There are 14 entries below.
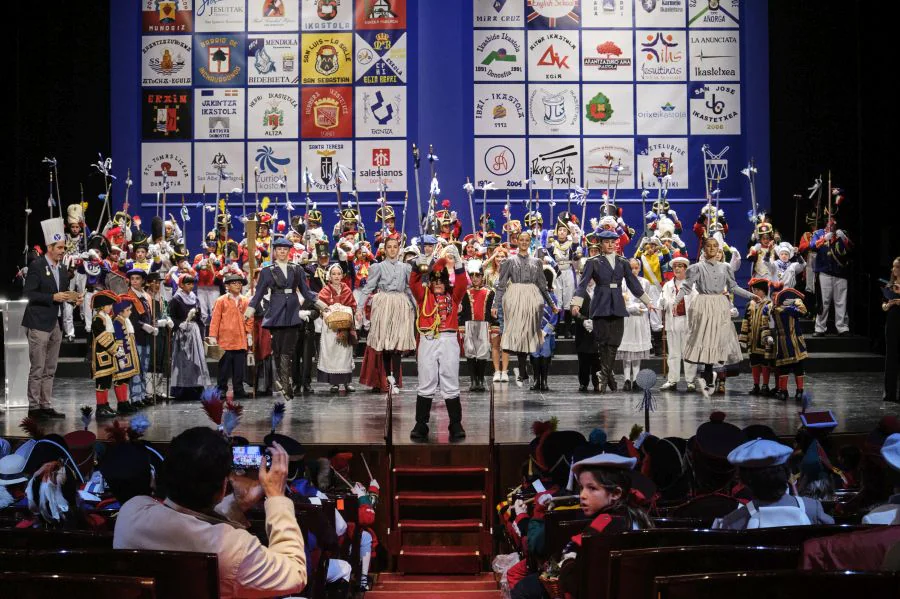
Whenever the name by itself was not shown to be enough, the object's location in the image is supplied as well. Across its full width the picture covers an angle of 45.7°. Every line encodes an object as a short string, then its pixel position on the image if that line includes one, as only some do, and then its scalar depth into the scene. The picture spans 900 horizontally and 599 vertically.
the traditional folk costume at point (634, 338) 10.38
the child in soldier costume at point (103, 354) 8.98
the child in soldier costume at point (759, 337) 9.70
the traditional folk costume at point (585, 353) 10.11
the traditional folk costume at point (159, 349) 9.84
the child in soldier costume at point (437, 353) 7.52
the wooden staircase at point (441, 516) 6.99
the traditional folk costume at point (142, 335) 9.52
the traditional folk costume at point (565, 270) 12.40
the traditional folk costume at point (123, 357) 9.10
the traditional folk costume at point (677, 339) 10.29
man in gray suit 8.85
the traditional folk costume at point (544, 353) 10.18
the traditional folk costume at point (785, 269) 13.04
